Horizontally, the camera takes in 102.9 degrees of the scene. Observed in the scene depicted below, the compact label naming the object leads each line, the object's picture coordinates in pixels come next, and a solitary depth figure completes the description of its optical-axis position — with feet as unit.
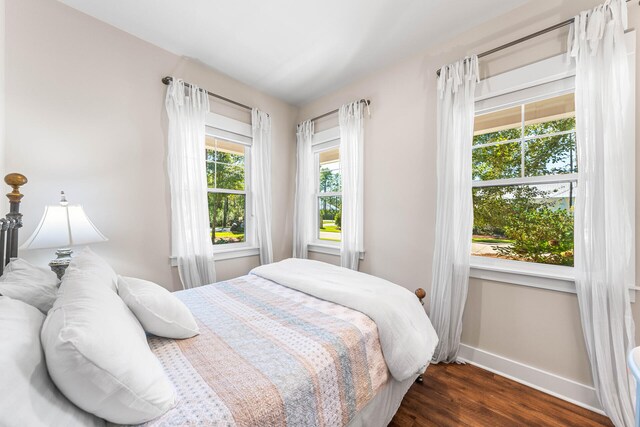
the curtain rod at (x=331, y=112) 9.24
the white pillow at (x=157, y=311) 3.69
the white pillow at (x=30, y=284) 3.33
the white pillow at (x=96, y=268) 3.81
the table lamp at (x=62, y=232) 5.20
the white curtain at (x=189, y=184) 7.97
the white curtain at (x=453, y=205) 6.84
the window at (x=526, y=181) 6.14
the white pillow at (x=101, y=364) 2.12
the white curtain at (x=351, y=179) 9.33
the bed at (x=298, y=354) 2.81
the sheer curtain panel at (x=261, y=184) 10.18
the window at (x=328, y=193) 10.94
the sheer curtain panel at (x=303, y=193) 11.12
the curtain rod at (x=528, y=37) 5.57
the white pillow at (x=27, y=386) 1.73
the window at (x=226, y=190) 9.57
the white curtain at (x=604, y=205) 4.95
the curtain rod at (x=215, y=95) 7.83
